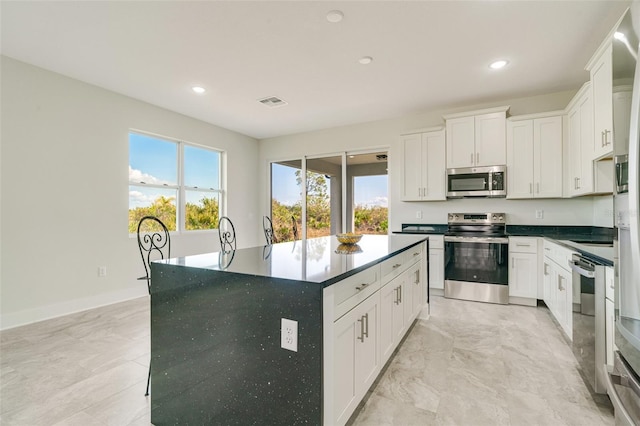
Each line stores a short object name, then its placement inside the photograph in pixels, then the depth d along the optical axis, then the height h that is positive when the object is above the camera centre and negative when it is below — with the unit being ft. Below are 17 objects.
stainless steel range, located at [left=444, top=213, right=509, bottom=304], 12.57 -2.11
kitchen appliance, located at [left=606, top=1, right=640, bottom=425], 2.49 -0.36
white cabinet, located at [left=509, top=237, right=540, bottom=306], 12.12 -2.21
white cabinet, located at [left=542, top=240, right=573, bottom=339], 8.35 -2.21
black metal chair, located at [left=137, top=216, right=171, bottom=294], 14.33 -0.79
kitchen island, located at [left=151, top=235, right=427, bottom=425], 4.03 -1.83
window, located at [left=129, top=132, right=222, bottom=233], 14.37 +1.62
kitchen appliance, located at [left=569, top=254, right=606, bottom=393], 5.90 -2.24
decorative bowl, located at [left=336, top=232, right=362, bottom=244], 7.86 -0.63
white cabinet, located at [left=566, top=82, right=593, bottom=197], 9.71 +2.44
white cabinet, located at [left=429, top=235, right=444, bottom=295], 13.69 -2.16
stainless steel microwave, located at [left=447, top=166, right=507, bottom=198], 13.34 +1.44
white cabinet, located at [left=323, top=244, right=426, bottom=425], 4.15 -2.03
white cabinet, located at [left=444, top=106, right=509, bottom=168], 13.30 +3.39
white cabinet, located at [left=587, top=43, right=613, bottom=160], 7.81 +3.08
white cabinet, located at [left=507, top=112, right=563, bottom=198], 12.37 +2.41
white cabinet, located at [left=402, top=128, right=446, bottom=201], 14.62 +2.33
